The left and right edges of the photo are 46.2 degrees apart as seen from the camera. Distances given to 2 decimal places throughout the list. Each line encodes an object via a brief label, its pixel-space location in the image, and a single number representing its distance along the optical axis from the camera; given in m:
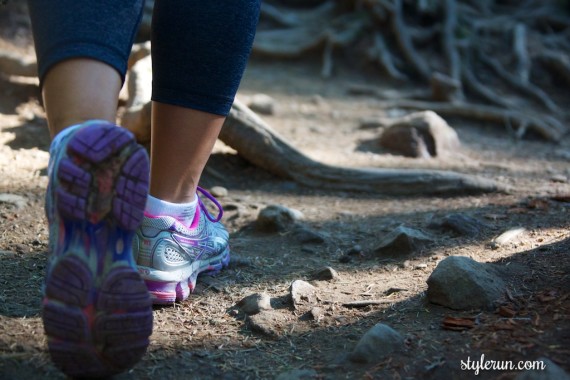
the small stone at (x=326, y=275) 2.02
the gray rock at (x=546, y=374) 1.19
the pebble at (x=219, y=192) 2.94
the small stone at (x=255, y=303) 1.75
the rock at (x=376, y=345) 1.47
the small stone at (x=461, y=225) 2.35
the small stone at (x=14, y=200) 2.43
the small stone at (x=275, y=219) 2.51
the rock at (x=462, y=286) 1.67
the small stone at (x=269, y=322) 1.66
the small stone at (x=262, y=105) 4.53
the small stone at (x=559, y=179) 3.34
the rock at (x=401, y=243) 2.20
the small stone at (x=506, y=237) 2.20
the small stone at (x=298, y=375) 1.42
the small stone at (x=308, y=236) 2.40
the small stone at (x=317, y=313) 1.72
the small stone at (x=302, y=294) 1.81
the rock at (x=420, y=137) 3.85
